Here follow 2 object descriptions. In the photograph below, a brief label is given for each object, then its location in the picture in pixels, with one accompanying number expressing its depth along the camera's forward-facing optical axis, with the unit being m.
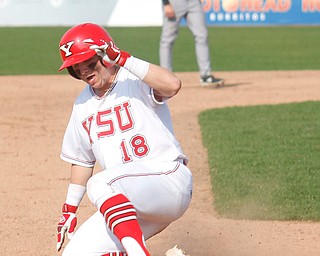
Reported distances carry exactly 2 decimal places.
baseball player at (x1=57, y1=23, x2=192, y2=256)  8.50
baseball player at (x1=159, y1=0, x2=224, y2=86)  25.00
